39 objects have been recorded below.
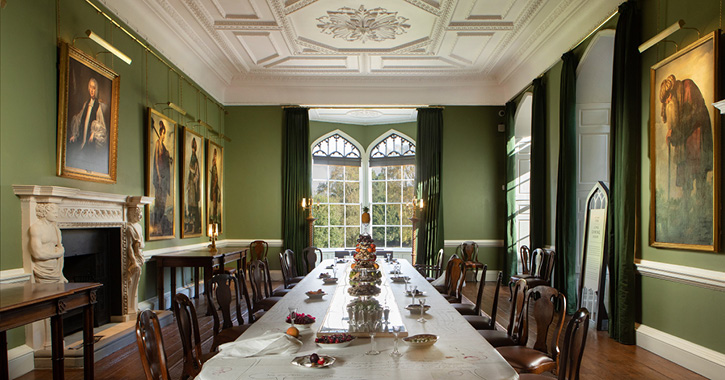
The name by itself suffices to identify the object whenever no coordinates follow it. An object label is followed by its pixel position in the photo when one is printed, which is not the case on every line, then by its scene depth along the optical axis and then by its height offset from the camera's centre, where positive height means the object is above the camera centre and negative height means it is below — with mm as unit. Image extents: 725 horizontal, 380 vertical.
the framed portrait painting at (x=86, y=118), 4652 +886
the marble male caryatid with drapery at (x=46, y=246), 4145 -467
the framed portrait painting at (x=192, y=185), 7777 +189
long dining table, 2143 -864
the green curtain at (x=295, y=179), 10359 +369
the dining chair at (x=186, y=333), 2818 -870
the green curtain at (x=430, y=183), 10344 +260
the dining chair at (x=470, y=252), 9891 -1288
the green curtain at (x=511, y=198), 9844 -95
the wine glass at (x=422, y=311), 3174 -861
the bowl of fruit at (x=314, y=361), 2209 -837
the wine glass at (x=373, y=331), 2445 -839
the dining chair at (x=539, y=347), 2994 -1081
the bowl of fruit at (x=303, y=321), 2967 -852
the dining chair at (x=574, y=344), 2270 -773
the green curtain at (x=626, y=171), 5094 +259
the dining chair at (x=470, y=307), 4207 -1132
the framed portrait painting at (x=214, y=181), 9117 +310
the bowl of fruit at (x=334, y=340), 2545 -836
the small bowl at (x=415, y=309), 3451 -885
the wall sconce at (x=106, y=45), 4449 +1559
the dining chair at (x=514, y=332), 3391 -1104
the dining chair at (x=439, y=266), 6935 -1137
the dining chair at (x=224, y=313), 3480 -938
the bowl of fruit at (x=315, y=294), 4066 -906
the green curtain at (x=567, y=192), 6711 +14
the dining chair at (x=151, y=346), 2163 -759
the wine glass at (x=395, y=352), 2363 -835
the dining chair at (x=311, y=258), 8258 -1184
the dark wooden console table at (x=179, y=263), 6527 -984
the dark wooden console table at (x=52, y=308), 2865 -772
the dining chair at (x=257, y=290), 4746 -1040
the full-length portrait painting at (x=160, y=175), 6570 +317
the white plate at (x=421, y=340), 2535 -836
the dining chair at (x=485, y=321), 3893 -1141
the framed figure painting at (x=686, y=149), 4051 +426
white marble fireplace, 4148 -179
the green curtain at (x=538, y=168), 7824 +451
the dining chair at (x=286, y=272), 6077 -1065
